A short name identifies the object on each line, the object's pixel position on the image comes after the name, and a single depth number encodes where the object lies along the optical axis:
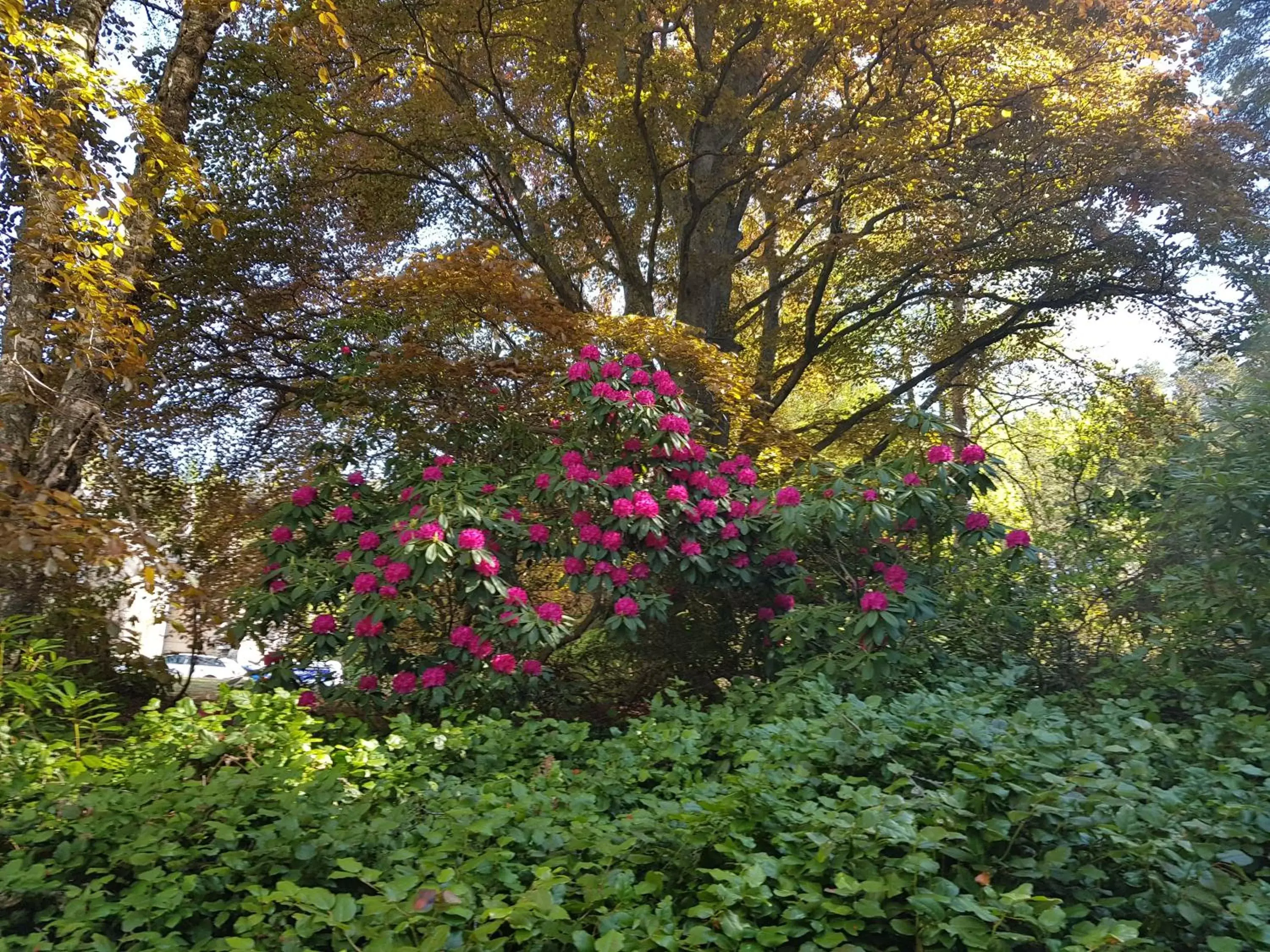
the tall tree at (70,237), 3.39
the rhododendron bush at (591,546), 3.90
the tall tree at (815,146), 6.84
